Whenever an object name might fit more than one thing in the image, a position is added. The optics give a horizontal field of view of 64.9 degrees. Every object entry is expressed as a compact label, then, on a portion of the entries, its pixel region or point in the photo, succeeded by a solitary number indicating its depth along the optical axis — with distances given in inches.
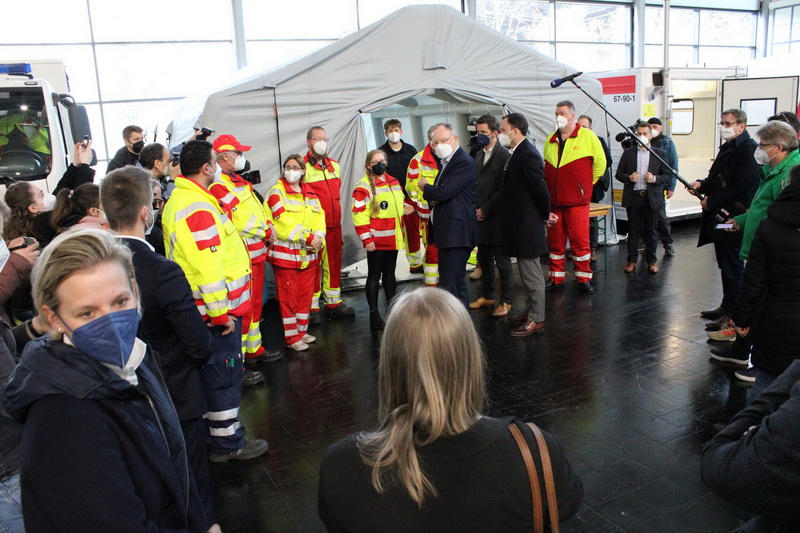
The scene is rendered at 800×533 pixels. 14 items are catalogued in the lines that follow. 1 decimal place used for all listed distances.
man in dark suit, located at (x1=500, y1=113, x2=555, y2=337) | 217.6
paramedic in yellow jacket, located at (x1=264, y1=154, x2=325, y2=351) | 214.7
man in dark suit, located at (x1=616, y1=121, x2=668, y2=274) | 302.4
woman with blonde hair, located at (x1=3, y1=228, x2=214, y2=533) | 53.0
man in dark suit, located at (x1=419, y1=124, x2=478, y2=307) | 215.0
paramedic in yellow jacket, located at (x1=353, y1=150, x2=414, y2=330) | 235.3
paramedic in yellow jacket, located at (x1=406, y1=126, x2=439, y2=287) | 257.8
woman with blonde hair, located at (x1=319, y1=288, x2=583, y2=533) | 53.1
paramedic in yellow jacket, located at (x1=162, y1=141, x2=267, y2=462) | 134.1
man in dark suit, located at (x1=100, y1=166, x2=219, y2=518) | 104.3
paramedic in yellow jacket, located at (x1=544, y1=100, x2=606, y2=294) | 264.5
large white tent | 260.5
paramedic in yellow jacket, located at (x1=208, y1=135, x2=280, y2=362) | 187.9
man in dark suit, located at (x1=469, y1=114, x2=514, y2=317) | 247.1
